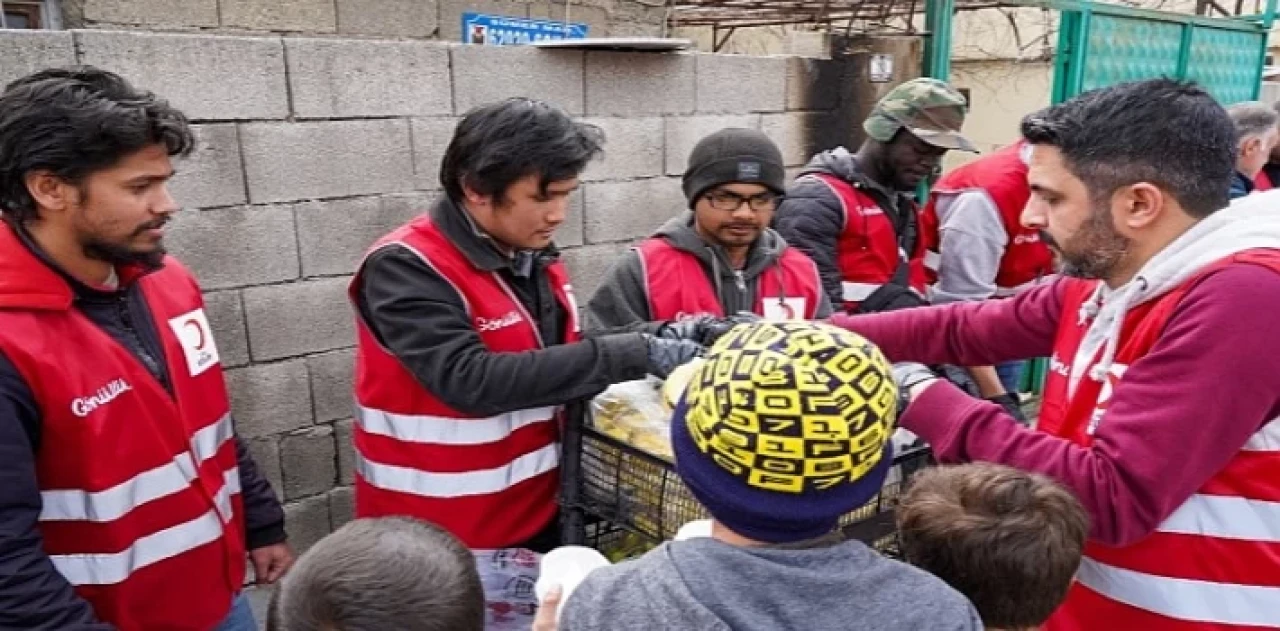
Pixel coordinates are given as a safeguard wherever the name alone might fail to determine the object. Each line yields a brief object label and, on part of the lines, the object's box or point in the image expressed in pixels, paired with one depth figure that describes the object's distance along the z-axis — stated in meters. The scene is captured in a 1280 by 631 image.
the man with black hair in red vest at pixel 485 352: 2.03
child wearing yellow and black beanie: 1.07
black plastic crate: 1.76
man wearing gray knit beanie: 2.61
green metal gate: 5.17
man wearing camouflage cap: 3.35
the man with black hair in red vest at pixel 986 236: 3.63
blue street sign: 4.45
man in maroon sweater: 1.46
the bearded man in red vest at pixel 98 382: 1.58
